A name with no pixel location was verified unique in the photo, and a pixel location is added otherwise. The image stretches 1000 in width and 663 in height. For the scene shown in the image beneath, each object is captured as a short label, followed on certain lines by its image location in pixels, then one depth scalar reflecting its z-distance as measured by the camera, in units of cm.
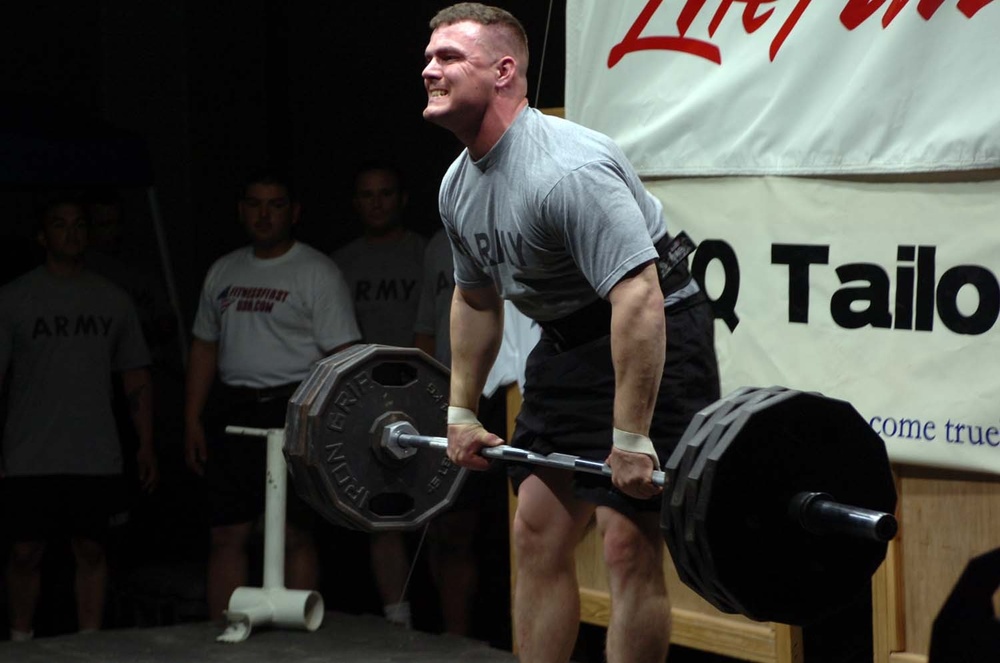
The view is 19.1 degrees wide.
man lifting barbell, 479
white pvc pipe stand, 746
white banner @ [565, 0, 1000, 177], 561
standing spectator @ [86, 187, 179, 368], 964
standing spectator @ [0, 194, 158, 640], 833
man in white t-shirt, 815
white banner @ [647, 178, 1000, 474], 561
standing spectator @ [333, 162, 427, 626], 862
